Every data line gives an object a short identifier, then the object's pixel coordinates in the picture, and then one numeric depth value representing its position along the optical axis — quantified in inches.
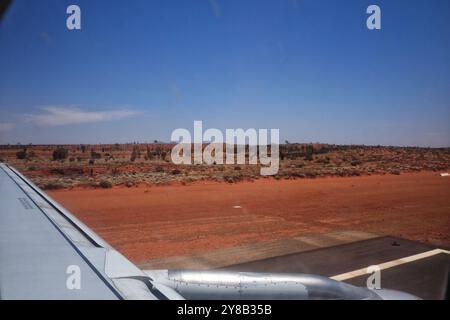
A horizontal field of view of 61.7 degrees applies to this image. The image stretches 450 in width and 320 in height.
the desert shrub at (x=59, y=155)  1871.3
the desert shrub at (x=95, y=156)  1938.7
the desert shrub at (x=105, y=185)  832.9
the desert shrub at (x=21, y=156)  1862.7
